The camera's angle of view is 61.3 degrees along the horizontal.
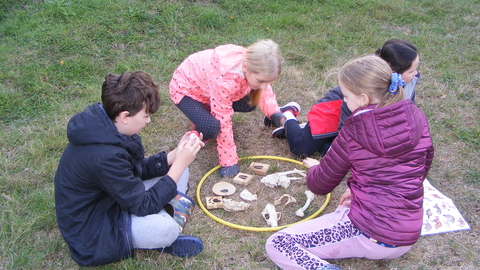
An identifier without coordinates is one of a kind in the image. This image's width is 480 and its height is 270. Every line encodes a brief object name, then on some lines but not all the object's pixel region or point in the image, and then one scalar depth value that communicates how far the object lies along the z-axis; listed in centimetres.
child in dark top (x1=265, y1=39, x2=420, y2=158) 378
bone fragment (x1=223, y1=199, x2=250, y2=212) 344
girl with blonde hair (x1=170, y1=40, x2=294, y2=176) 358
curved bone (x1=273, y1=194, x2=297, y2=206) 354
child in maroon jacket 248
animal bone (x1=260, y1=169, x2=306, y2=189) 373
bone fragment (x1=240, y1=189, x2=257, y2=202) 360
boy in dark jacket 248
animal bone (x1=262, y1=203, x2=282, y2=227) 329
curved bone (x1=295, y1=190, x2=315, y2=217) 339
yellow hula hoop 318
